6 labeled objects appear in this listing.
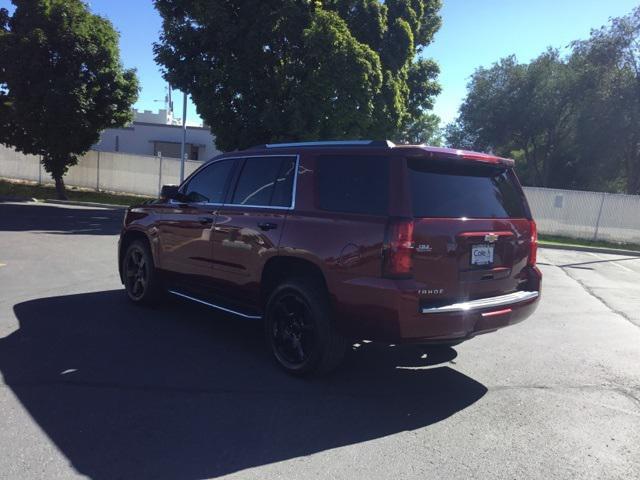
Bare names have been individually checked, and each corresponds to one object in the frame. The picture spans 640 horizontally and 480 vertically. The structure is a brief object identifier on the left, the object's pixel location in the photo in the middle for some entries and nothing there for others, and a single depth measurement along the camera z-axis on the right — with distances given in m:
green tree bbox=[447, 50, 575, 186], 33.44
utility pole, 20.61
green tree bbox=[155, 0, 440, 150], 16.94
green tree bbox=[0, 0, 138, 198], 19.95
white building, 42.59
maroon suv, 3.99
